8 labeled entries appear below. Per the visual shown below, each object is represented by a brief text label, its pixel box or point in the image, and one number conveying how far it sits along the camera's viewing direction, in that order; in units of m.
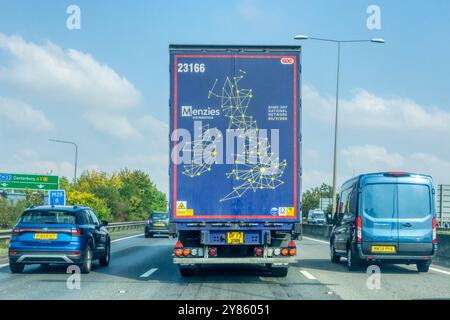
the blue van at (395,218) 15.49
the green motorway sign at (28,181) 41.22
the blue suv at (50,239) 14.62
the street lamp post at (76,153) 48.73
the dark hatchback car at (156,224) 37.97
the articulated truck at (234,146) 12.81
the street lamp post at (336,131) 36.12
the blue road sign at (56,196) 34.41
